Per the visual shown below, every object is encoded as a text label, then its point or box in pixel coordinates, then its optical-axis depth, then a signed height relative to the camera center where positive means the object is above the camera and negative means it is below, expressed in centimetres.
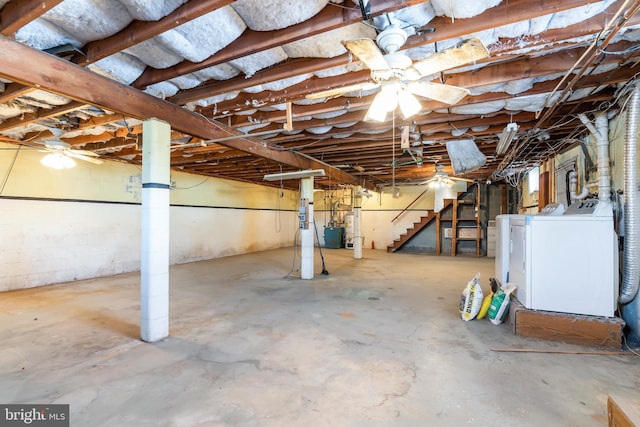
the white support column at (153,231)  293 -15
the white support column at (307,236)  584 -40
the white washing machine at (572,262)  284 -44
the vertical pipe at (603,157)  309 +61
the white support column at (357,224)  859 -24
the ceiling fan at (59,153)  410 +90
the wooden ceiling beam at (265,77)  225 +114
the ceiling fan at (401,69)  156 +85
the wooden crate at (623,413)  105 -72
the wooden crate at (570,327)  274 -106
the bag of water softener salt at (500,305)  342 -101
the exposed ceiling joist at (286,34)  162 +113
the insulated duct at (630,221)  266 -4
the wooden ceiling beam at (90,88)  201 +101
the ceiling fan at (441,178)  665 +86
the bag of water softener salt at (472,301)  354 -100
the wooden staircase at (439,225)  942 -29
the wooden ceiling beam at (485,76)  227 +114
